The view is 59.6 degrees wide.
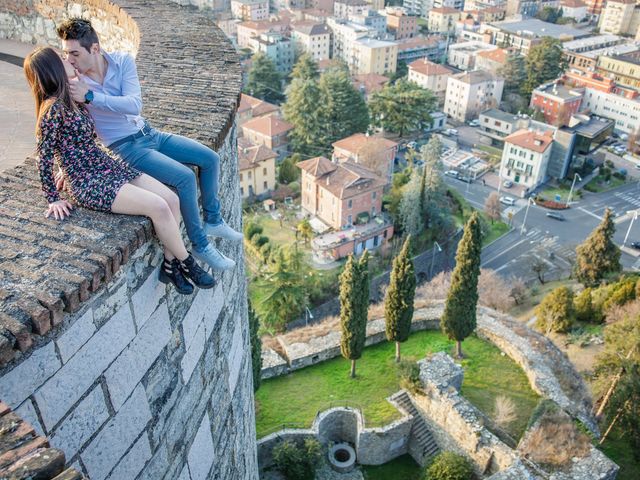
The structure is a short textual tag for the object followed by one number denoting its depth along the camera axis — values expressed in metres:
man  3.04
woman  2.77
